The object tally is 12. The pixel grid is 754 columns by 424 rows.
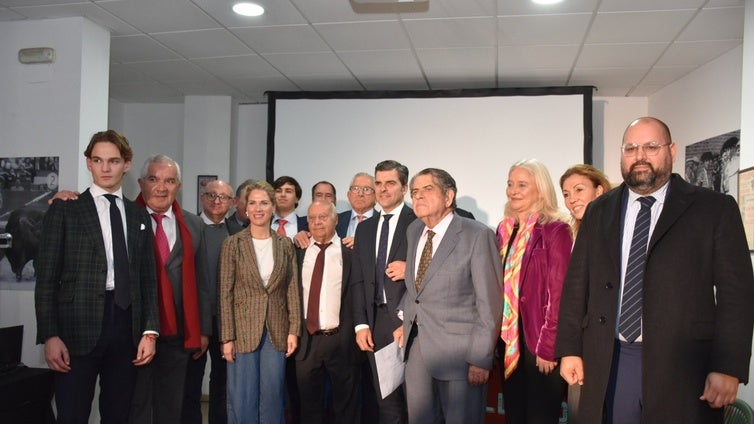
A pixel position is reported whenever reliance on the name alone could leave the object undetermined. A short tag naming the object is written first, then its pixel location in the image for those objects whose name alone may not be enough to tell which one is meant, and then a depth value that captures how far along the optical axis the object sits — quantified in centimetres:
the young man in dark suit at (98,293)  264
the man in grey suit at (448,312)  280
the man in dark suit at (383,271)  333
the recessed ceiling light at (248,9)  404
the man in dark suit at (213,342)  367
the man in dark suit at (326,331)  350
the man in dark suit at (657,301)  197
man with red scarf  312
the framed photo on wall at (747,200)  364
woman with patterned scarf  277
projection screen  593
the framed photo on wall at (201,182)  661
